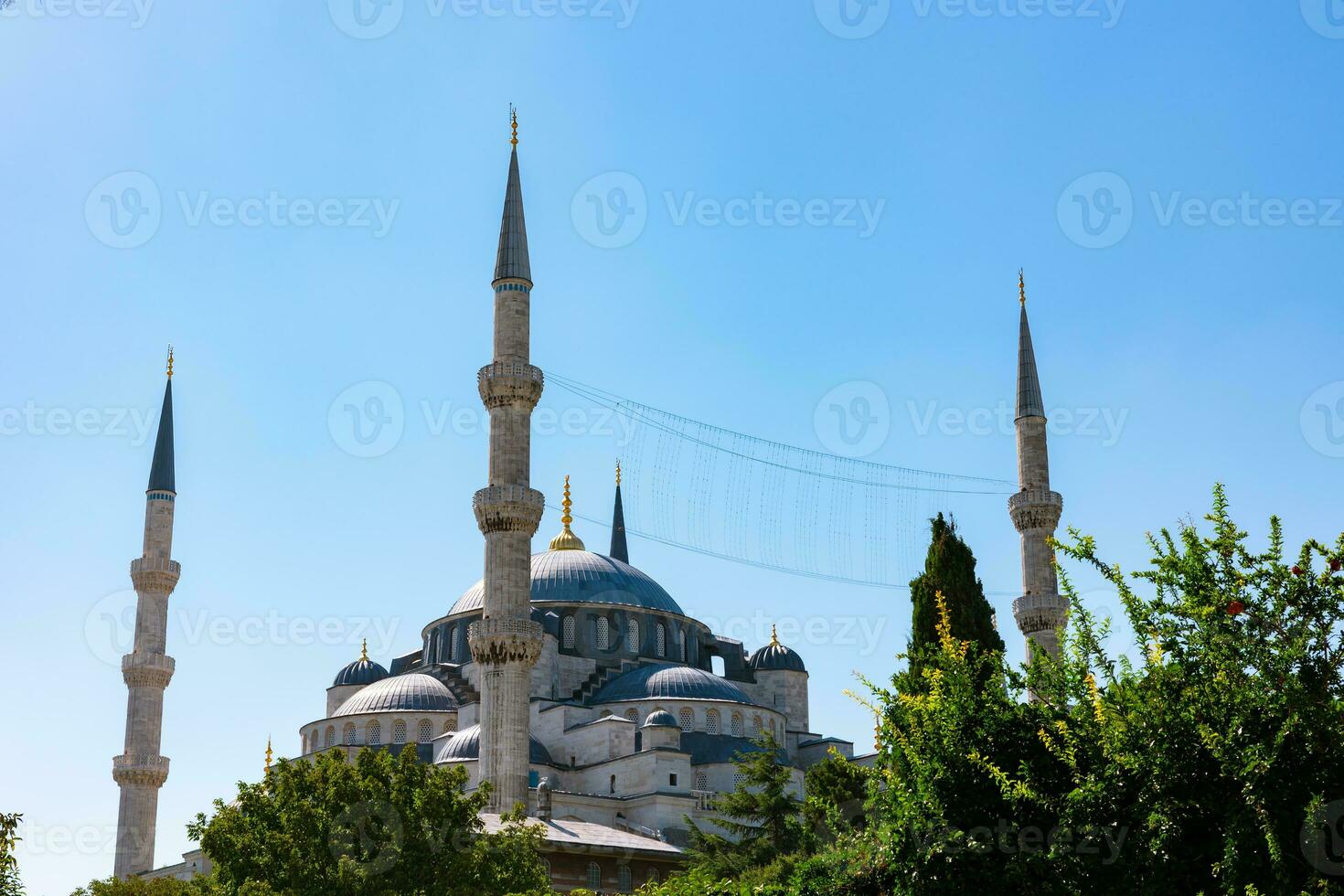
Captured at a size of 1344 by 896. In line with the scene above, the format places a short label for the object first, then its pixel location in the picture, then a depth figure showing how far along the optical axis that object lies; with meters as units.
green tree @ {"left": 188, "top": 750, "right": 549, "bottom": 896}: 21.48
